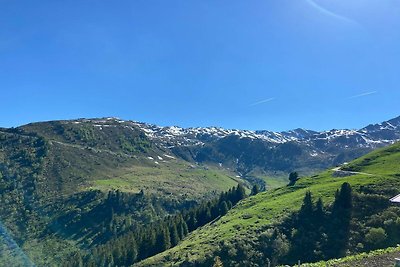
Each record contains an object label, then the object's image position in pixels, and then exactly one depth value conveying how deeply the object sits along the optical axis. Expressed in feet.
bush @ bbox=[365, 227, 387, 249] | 256.11
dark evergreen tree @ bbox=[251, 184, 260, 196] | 584.89
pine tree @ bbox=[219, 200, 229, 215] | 492.54
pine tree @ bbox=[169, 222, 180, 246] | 425.94
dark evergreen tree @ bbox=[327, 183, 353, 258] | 269.64
